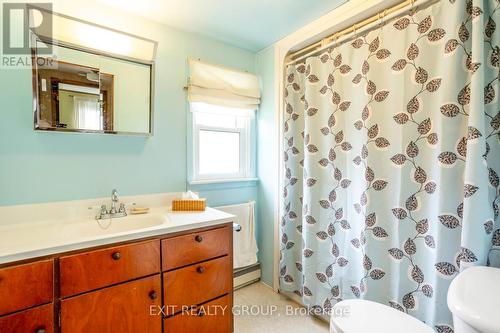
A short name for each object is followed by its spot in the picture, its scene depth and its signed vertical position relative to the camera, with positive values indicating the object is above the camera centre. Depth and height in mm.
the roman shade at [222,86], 1979 +677
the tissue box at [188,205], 1724 -286
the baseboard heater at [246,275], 2262 -1053
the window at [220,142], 2082 +204
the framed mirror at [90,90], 1412 +473
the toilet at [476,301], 713 -436
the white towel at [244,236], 2201 -658
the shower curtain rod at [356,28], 1333 +886
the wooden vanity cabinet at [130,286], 1020 -599
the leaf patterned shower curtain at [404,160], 1076 +25
